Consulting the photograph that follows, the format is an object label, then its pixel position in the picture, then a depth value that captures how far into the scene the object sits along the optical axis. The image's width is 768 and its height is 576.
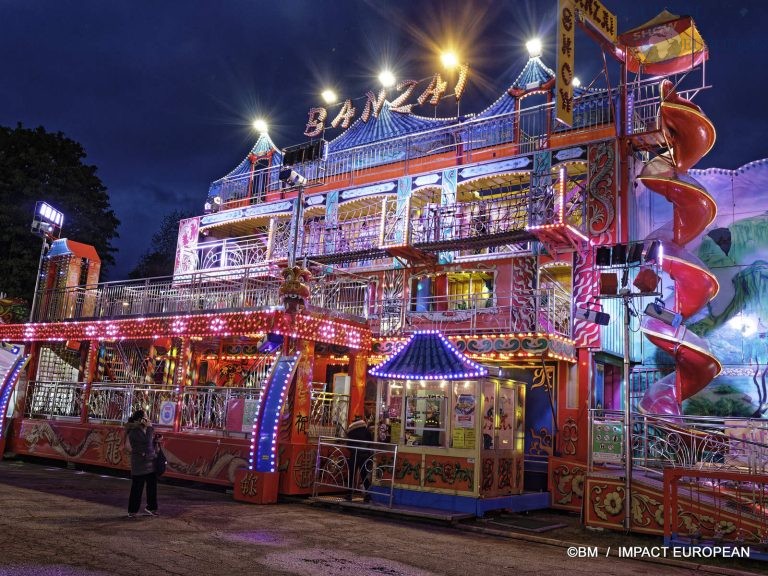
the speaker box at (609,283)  11.55
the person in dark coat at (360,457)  13.90
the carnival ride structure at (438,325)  13.41
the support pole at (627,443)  11.19
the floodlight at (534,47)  19.97
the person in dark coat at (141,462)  10.58
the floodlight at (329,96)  26.08
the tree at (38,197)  28.16
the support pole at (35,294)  21.15
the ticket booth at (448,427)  12.94
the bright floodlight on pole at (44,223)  21.08
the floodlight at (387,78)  24.05
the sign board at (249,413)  15.24
